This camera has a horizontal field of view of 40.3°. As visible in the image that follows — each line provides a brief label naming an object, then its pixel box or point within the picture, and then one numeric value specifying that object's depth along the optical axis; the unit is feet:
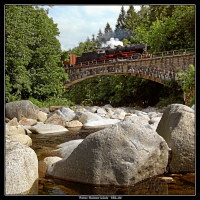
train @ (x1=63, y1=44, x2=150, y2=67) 100.80
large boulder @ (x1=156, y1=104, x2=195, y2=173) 17.38
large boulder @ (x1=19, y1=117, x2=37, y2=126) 43.00
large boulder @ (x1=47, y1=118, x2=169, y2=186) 14.96
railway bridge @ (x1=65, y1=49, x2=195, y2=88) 80.12
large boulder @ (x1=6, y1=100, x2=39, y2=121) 46.77
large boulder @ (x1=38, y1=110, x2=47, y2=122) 47.76
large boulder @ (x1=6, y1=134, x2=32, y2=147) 25.66
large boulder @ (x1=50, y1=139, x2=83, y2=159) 20.98
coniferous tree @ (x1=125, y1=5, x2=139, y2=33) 166.49
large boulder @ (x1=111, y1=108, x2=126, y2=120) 57.35
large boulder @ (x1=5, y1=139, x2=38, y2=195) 13.58
